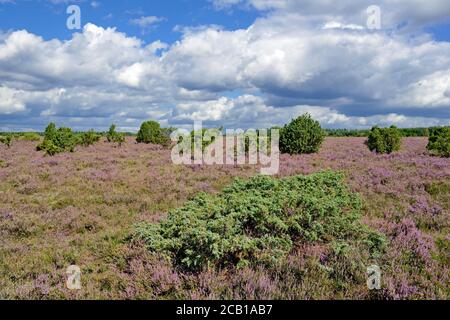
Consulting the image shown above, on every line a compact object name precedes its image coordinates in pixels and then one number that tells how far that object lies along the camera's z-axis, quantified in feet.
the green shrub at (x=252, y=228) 18.02
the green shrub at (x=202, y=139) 98.53
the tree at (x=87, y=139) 133.08
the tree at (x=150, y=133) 142.22
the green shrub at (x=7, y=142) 139.33
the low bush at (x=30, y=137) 186.16
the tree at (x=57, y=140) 94.32
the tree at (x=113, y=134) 146.61
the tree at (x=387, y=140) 90.99
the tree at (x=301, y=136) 83.97
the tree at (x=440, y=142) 79.05
